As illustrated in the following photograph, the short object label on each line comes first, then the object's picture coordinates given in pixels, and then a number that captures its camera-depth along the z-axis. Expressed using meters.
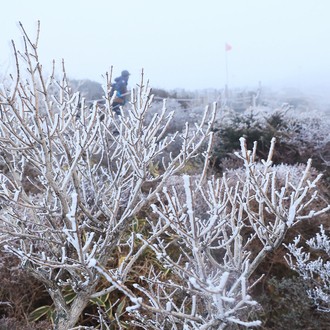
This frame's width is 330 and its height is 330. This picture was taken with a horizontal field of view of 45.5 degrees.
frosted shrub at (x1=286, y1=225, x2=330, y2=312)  3.48
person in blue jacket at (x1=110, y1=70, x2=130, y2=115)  12.41
